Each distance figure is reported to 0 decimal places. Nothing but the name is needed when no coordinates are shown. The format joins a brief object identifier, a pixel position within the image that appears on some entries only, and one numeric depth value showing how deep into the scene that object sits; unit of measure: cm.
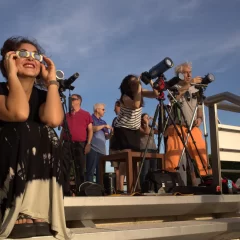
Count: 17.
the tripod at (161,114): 403
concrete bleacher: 212
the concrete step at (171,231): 196
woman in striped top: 386
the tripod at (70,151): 402
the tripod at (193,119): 414
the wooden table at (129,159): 367
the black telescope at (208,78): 436
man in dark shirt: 416
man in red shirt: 534
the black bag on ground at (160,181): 338
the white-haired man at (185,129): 419
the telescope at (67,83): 407
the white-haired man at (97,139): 560
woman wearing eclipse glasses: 161
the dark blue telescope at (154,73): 379
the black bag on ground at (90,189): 263
